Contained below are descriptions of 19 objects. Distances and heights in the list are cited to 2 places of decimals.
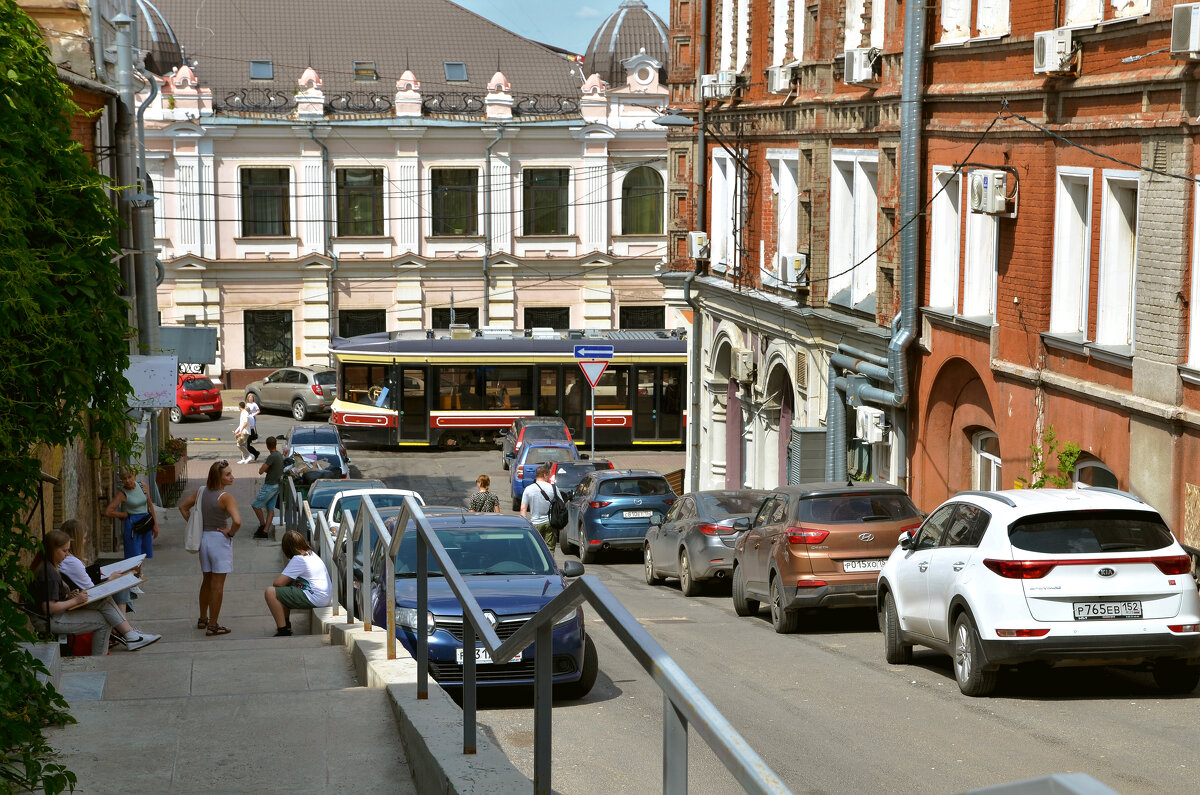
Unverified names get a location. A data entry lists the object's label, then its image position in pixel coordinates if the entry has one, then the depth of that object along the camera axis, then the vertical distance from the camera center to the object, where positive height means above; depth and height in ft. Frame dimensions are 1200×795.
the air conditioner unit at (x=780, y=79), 91.76 +16.10
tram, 132.26 -4.36
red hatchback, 146.41 -6.56
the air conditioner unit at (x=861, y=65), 77.97 +14.32
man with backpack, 75.56 -8.78
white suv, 37.63 -6.27
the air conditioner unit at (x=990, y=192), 62.18 +6.22
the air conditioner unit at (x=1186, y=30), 47.34 +9.97
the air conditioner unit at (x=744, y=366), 101.91 -1.92
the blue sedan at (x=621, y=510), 83.92 -9.73
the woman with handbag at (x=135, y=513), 62.75 -7.73
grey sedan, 67.67 -9.21
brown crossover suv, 52.03 -7.18
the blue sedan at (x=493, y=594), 26.94 -6.33
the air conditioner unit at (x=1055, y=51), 56.80 +11.08
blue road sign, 111.75 -1.22
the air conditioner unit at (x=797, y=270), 88.53 +4.07
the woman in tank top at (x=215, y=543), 46.75 -6.68
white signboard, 67.00 -2.17
